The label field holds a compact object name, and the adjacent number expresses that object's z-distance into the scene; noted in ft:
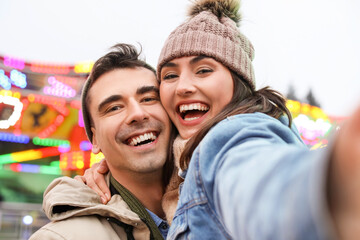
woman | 1.78
